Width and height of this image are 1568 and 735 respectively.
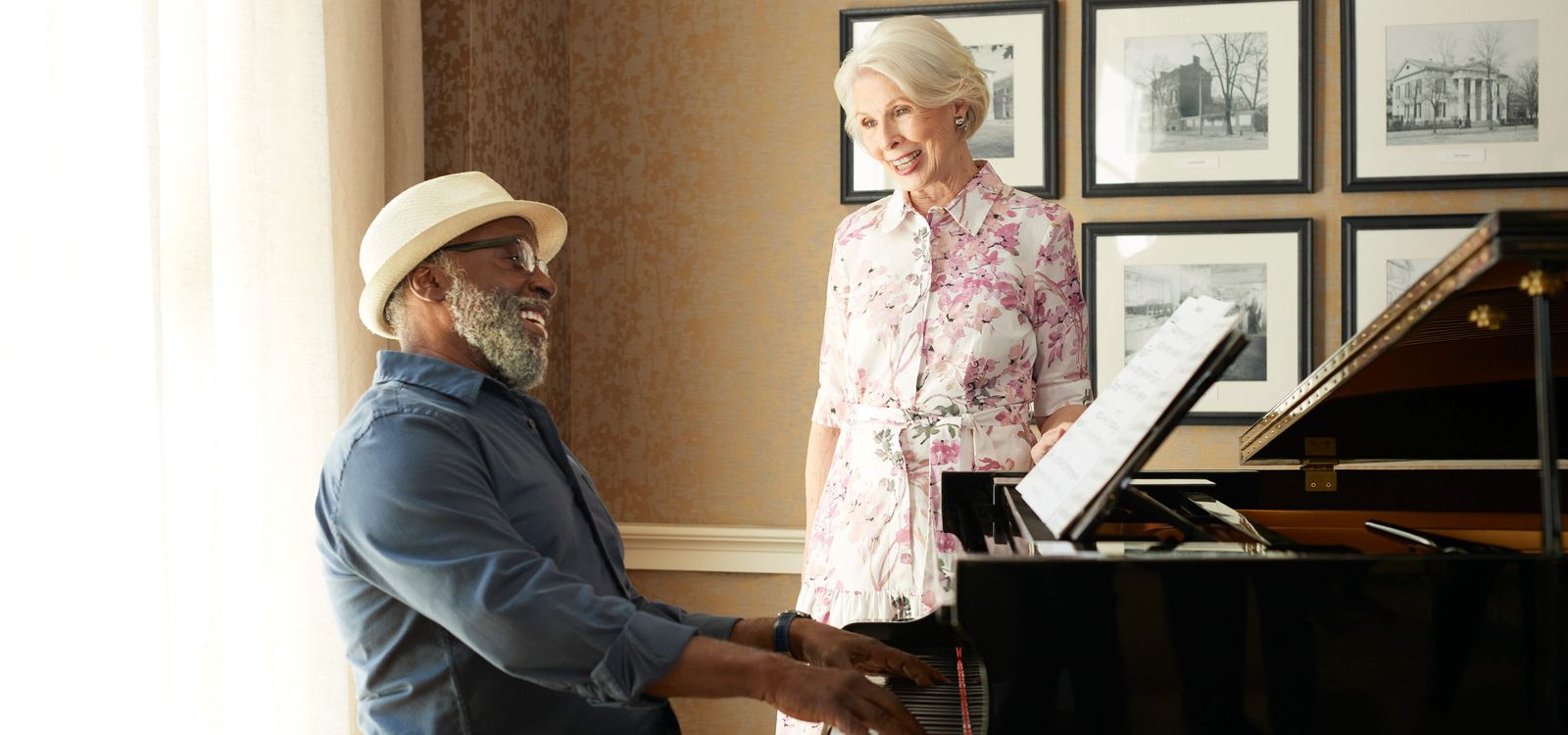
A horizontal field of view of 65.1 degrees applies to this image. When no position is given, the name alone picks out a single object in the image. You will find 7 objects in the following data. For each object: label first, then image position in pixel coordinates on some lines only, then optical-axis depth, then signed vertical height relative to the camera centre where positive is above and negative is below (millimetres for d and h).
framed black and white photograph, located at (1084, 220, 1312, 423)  3145 +122
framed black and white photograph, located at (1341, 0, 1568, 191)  3025 +592
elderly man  1362 -246
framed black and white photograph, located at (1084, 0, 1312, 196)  3133 +615
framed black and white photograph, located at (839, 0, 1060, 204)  3230 +683
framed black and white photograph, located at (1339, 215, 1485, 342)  3084 +199
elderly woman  2266 +9
